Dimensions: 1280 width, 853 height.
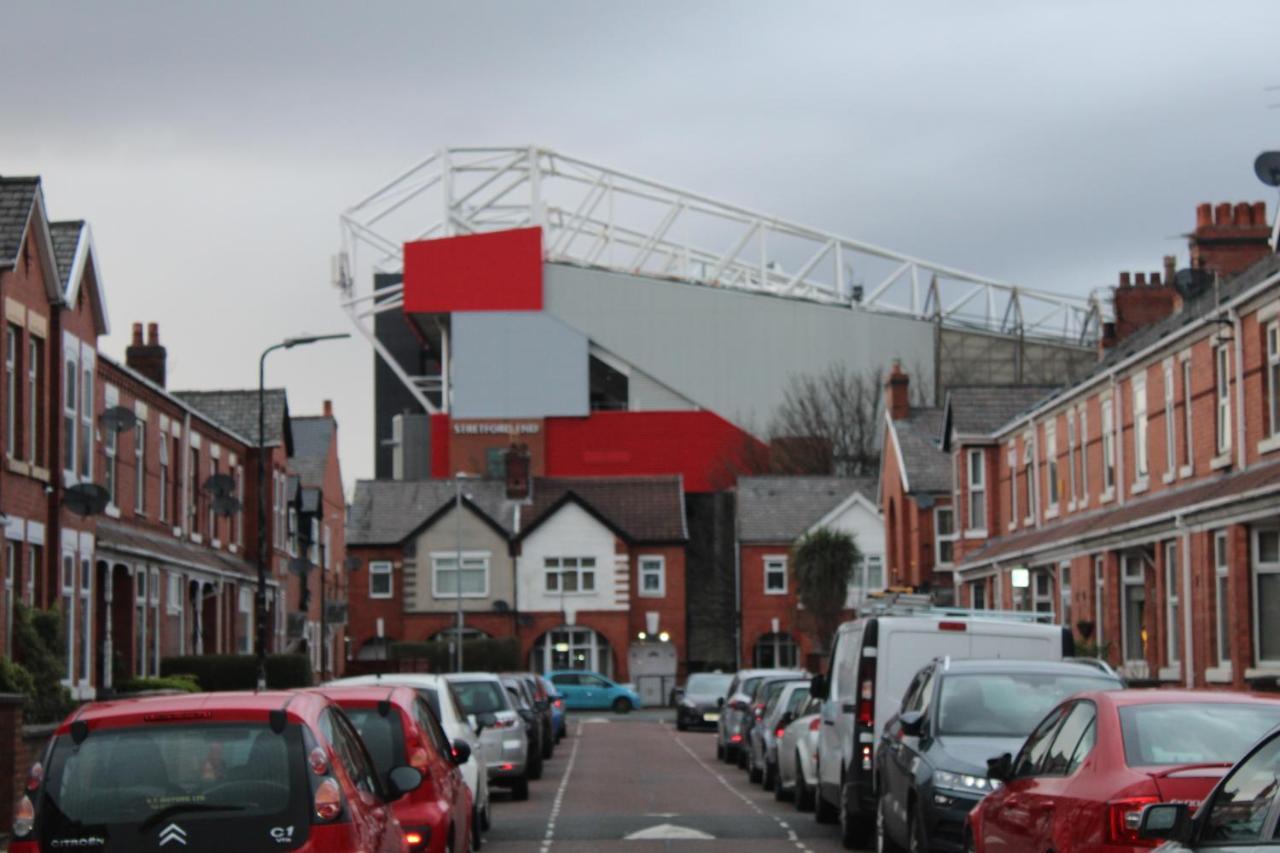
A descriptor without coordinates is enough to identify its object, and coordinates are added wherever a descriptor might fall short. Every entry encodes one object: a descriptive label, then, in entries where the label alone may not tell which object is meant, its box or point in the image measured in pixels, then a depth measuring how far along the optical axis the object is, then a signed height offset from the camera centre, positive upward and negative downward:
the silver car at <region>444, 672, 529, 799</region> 25.83 -1.97
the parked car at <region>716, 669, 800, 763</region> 35.81 -2.56
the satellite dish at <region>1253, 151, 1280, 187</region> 27.27 +5.37
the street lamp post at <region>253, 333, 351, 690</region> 35.03 +1.14
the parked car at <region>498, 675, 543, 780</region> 29.95 -2.27
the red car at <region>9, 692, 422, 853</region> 9.15 -0.95
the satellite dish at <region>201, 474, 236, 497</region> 40.16 +1.83
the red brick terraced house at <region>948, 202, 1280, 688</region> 27.31 +1.40
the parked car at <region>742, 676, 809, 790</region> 29.83 -2.32
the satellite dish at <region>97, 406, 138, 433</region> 31.34 +2.45
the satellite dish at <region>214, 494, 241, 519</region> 40.34 +1.44
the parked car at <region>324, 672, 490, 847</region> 18.81 -1.40
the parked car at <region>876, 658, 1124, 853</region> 14.40 -1.25
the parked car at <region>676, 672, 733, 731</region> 54.34 -3.47
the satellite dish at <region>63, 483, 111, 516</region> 28.19 +1.11
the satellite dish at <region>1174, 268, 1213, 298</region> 34.88 +4.88
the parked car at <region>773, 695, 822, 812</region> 23.55 -2.29
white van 18.88 -0.81
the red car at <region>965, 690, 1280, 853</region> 9.83 -1.02
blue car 72.12 -4.22
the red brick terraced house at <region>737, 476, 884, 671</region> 80.56 +0.75
